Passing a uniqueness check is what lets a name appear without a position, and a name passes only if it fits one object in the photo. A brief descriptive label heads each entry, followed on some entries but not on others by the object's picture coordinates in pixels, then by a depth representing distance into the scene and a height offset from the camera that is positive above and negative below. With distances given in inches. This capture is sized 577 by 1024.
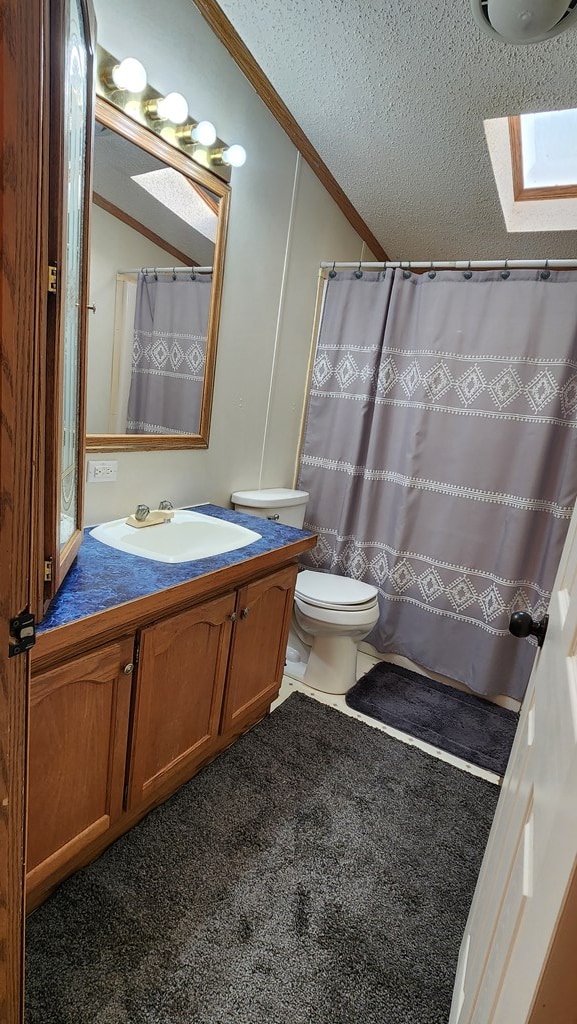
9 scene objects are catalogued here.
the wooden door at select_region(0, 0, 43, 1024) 22.2 +0.5
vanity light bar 55.8 +30.6
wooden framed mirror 61.1 +11.1
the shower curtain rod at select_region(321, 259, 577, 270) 81.7 +24.9
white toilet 87.0 -34.7
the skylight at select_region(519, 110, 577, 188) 77.6 +43.4
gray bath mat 83.2 -51.1
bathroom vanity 43.5 -30.4
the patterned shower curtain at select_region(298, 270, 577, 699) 86.1 -7.1
